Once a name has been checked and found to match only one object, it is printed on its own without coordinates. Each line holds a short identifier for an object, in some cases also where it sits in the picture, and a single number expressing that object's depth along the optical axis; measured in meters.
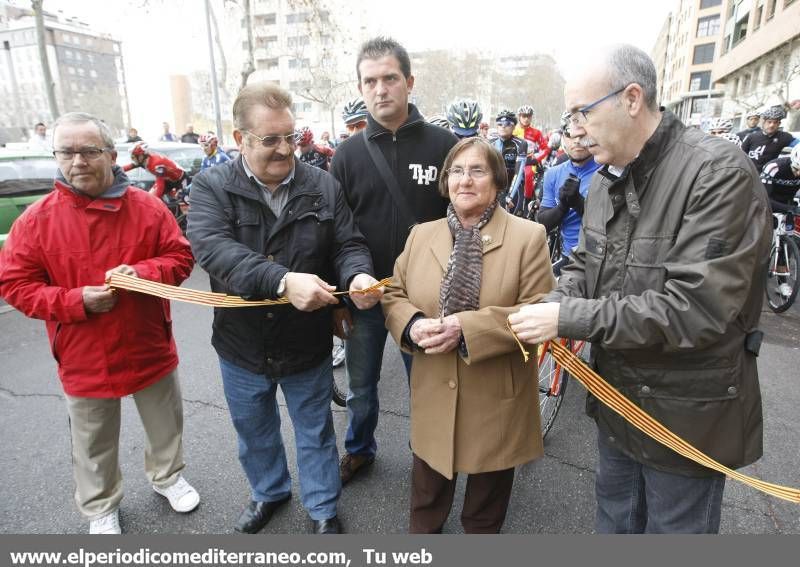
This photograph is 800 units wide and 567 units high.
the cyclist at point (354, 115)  6.18
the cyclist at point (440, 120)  5.41
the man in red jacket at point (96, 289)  2.27
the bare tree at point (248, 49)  16.78
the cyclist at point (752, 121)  10.39
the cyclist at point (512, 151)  8.09
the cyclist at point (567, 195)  3.66
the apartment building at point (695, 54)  59.73
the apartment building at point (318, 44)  21.59
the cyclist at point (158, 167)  9.06
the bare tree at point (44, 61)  14.41
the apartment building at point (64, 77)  66.31
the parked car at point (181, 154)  12.55
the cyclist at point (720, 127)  7.84
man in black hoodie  2.67
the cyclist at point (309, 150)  8.16
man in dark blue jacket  2.14
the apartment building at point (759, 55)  26.72
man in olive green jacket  1.43
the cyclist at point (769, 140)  8.42
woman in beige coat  2.04
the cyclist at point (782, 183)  6.29
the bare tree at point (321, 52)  19.53
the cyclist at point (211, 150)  10.09
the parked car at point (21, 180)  6.49
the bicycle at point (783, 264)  5.93
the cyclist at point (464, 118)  4.70
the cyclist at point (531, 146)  8.83
